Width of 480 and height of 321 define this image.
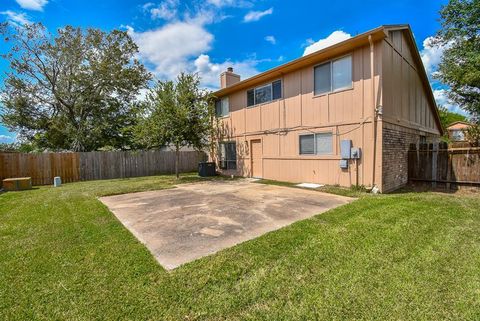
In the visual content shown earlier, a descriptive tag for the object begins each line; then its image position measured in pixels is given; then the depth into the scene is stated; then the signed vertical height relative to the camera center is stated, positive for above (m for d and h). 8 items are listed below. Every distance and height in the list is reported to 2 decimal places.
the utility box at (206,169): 13.66 -0.95
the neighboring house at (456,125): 28.29 +2.85
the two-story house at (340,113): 7.76 +1.51
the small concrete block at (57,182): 11.07 -1.24
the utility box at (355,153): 8.00 -0.10
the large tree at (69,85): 16.34 +5.28
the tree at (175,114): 11.05 +1.86
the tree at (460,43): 11.09 +5.39
